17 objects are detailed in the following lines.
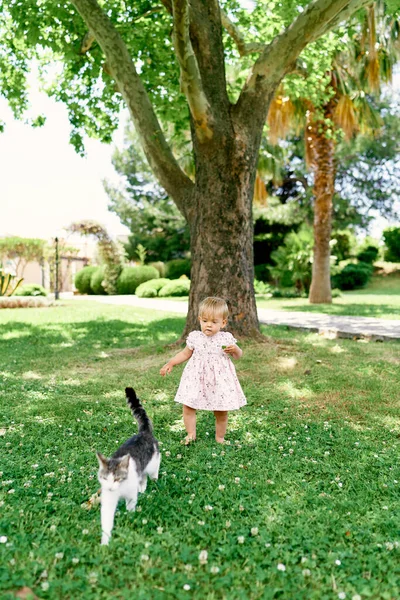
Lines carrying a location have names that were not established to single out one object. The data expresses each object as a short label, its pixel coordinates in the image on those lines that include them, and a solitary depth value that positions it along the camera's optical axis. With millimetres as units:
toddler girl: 4047
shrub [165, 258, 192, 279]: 30766
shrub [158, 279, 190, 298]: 25266
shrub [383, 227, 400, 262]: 31312
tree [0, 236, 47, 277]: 27328
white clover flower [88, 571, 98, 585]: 2277
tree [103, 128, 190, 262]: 32750
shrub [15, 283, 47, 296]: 22688
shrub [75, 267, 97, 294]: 29797
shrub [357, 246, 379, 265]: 28812
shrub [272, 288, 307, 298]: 21625
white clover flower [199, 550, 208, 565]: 2448
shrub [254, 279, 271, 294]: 24172
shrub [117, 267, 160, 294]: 28312
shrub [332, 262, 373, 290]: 25953
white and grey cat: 2648
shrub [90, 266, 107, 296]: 28891
